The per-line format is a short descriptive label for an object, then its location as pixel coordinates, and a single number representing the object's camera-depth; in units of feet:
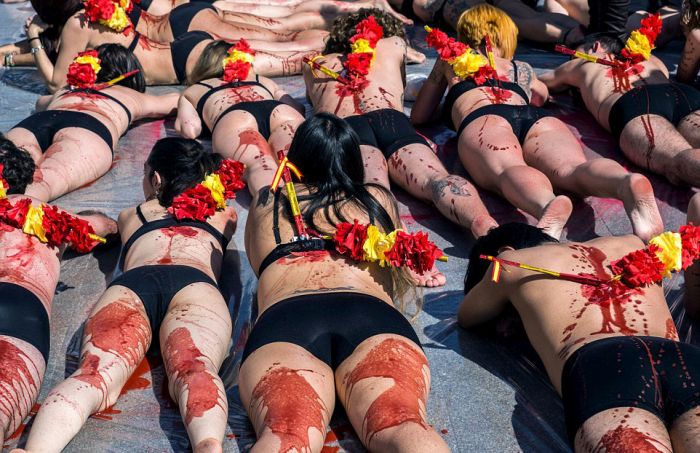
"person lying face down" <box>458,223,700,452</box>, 9.54
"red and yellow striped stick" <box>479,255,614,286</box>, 11.09
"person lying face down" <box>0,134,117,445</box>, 10.44
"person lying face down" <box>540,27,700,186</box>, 16.16
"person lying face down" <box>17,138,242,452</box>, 10.04
